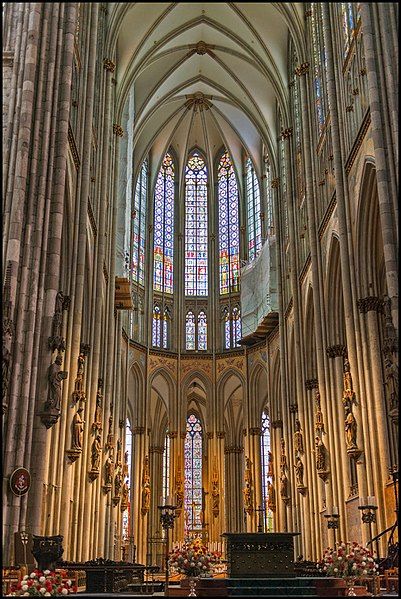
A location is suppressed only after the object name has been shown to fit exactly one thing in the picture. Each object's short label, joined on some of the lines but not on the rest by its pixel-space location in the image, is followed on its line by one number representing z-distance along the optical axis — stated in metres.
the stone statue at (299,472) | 30.56
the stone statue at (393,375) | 14.90
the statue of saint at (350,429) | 21.16
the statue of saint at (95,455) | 25.89
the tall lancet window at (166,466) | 42.66
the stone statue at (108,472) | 28.86
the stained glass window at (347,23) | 23.17
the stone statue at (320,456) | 25.75
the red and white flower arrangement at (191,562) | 16.80
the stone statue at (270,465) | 37.61
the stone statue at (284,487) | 34.31
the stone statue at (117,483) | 32.03
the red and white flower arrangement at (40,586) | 12.02
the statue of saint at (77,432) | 21.09
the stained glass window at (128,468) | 38.54
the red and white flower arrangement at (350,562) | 15.16
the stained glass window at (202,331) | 44.09
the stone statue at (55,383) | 16.52
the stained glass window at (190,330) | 44.19
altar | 16.75
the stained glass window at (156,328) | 43.41
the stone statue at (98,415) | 26.22
